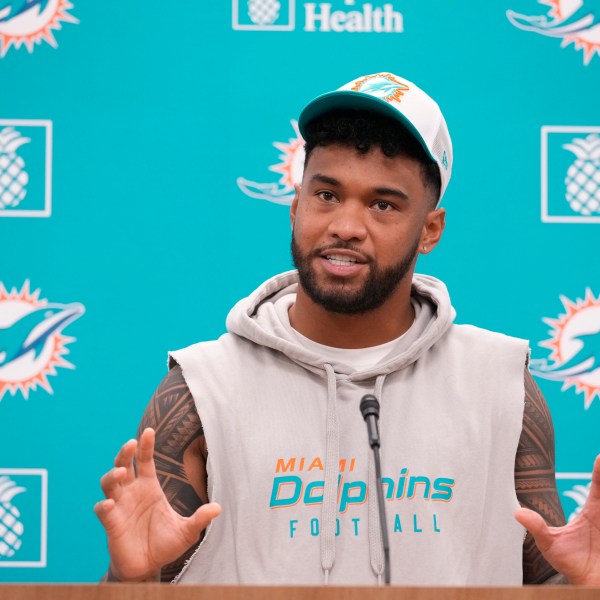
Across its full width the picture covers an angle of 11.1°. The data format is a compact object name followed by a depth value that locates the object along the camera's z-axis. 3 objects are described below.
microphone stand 3.08
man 3.32
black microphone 3.13
